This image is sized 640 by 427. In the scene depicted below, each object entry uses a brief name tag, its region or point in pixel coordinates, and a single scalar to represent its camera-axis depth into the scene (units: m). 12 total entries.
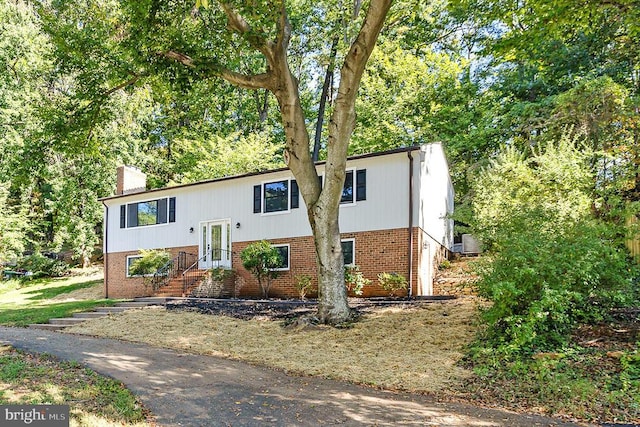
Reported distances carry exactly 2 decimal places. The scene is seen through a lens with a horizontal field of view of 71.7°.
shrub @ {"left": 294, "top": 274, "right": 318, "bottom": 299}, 15.03
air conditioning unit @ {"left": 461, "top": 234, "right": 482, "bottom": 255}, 23.22
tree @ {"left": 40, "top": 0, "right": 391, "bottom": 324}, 9.49
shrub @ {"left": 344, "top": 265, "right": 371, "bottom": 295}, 14.08
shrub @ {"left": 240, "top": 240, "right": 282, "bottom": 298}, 15.54
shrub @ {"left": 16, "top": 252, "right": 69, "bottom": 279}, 26.05
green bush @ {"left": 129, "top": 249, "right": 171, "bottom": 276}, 18.03
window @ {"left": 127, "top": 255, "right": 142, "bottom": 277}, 19.86
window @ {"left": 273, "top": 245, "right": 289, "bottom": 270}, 16.23
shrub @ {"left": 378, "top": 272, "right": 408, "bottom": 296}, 13.62
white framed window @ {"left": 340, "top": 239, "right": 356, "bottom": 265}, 14.94
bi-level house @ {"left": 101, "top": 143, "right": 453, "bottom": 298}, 14.27
